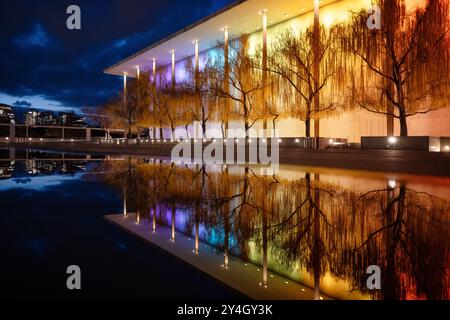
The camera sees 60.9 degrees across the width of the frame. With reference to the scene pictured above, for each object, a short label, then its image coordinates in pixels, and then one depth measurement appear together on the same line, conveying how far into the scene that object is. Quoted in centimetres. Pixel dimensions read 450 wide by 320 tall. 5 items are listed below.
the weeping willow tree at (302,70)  1836
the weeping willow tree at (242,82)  2233
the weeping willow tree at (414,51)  1462
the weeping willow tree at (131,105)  3438
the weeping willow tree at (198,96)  2616
